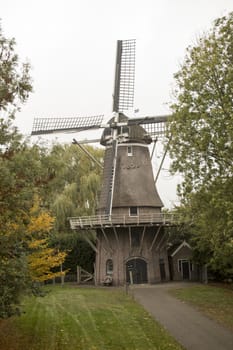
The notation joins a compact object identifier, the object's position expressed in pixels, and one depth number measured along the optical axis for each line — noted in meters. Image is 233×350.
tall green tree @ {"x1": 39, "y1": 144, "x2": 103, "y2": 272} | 32.44
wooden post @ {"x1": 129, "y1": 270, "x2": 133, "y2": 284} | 27.14
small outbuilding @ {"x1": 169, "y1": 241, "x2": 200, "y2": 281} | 30.75
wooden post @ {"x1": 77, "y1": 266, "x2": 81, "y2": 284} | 31.09
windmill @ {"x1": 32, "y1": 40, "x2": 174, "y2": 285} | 27.11
